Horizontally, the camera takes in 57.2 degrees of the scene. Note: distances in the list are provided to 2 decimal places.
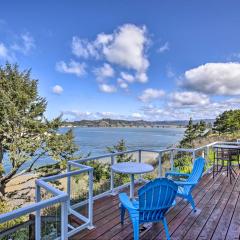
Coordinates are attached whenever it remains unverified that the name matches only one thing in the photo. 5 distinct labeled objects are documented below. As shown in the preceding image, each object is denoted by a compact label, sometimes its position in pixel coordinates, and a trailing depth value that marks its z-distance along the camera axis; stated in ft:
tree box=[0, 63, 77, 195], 44.16
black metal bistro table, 20.91
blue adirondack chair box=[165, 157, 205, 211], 12.29
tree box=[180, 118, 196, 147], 109.27
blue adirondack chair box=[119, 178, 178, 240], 8.73
